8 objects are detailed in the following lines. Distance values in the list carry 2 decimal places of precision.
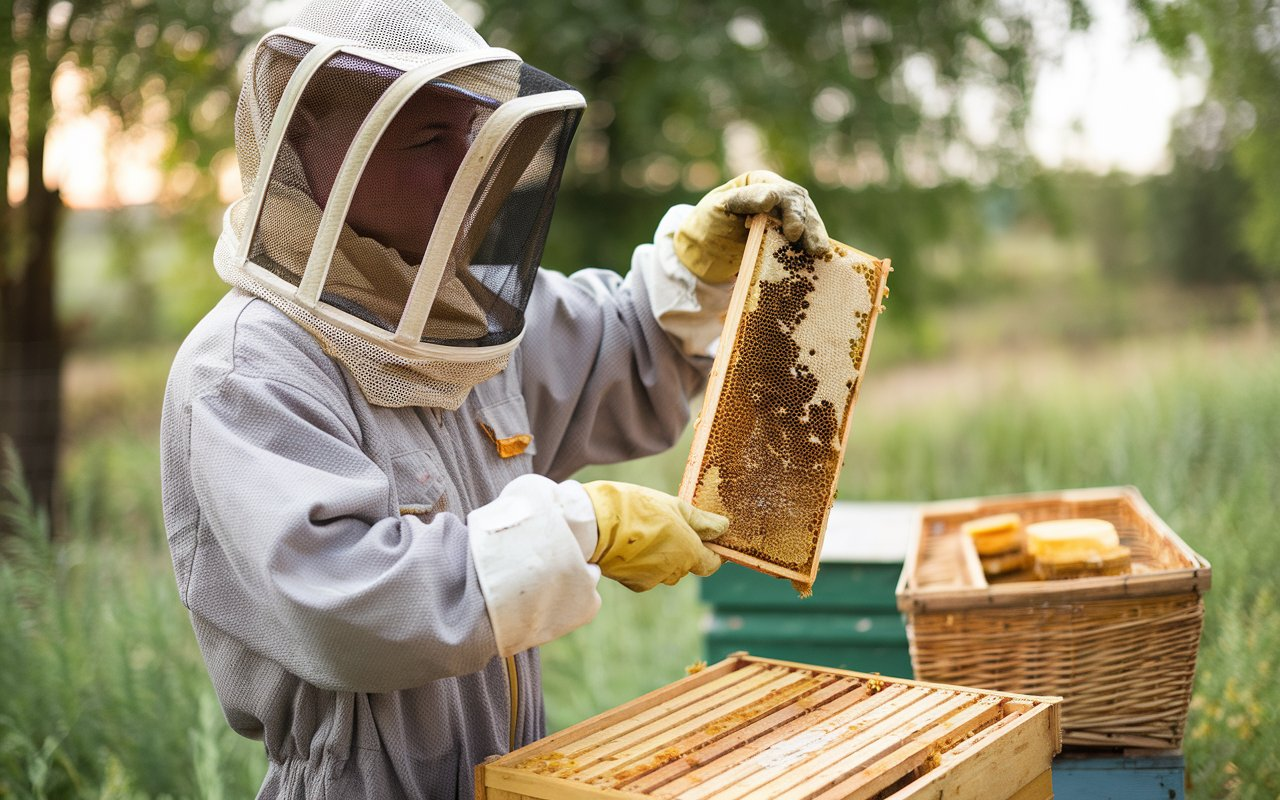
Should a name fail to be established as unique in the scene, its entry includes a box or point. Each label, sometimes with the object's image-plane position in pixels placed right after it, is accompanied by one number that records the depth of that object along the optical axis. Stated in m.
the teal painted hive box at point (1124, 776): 2.77
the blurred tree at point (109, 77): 5.35
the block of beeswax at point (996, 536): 3.29
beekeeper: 1.88
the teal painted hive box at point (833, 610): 3.73
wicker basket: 2.79
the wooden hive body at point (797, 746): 1.83
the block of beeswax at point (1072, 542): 3.00
